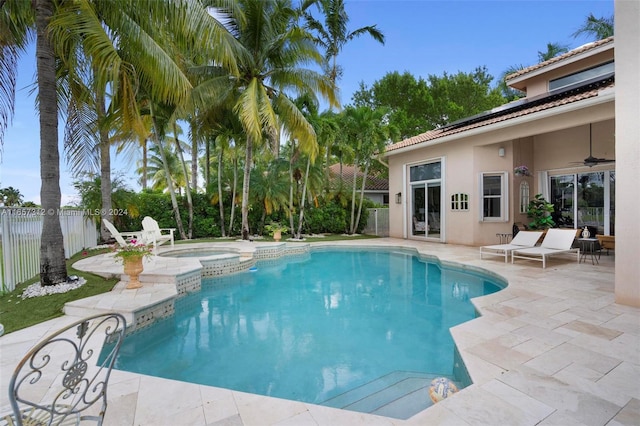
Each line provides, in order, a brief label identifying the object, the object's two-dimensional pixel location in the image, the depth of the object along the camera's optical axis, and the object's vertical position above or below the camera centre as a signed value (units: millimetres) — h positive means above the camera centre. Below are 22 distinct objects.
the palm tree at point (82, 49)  5824 +3297
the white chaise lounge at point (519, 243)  9484 -1251
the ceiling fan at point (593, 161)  9347 +1244
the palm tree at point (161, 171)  26753 +3795
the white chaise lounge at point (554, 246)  8734 -1249
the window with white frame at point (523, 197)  12734 +260
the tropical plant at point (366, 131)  15562 +3853
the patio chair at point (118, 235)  7330 -642
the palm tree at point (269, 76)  11633 +5391
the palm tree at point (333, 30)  18125 +10544
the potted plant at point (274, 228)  15020 -987
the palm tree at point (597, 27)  19328 +11037
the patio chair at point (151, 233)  10423 -718
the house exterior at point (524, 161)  10594 +1726
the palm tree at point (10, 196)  17406 +1087
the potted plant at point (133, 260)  6367 -975
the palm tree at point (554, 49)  23062 +11332
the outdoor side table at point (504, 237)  12156 -1306
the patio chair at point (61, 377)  1768 -1709
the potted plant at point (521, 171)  11711 +1265
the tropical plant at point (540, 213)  11023 -339
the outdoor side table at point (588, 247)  9143 -1336
